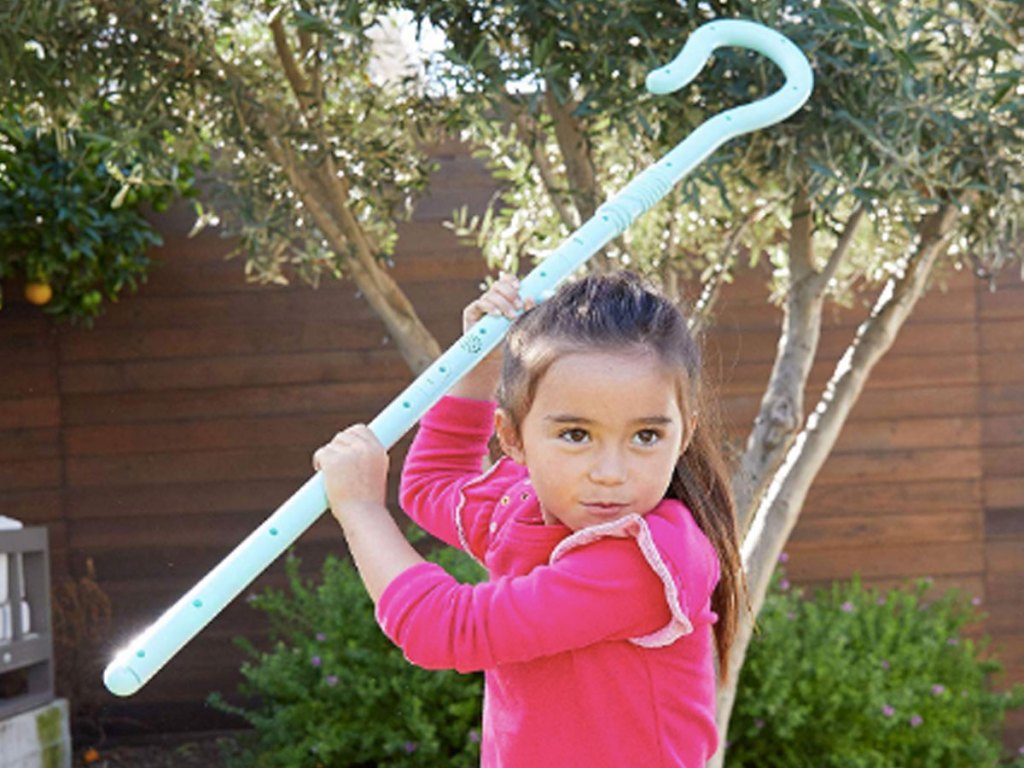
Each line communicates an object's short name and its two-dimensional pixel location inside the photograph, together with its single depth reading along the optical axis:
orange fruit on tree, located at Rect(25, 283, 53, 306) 5.59
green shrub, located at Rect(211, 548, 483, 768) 4.76
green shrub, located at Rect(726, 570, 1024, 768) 4.78
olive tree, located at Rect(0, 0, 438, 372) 3.74
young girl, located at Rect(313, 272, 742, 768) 1.70
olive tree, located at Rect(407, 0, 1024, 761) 3.26
